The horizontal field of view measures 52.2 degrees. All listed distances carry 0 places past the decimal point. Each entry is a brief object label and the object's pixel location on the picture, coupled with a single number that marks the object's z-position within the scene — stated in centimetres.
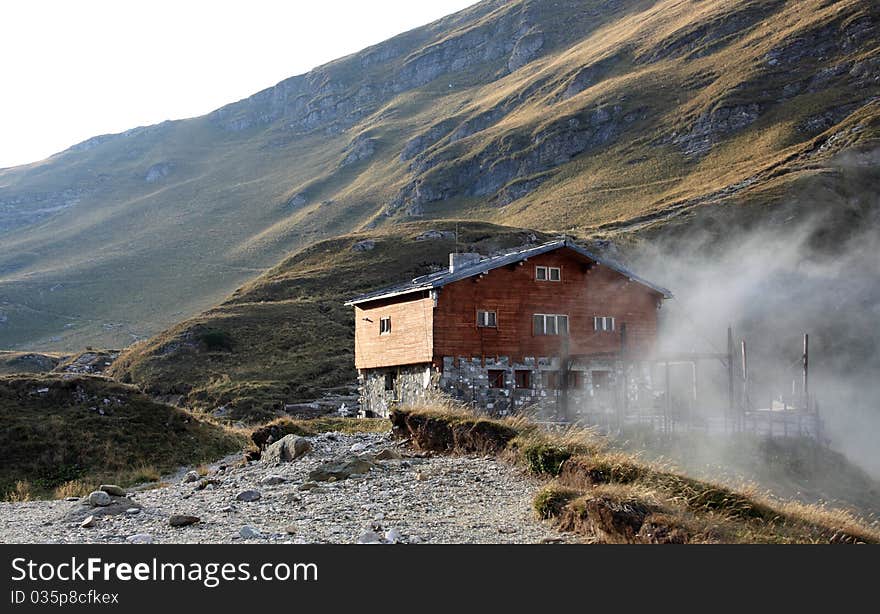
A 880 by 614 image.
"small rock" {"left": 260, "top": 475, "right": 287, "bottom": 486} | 2167
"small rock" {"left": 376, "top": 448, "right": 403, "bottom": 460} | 2281
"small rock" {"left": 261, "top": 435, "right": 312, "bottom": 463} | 2514
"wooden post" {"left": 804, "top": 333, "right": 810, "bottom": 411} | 4375
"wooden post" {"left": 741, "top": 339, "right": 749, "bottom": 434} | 4237
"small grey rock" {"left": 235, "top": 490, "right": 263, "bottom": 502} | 1967
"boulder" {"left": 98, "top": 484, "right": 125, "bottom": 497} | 2116
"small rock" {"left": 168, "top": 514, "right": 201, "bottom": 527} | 1683
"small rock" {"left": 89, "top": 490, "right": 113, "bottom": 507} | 1947
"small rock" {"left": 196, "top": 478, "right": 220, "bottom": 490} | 2323
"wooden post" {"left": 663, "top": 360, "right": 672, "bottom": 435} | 3869
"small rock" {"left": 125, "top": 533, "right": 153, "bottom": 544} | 1476
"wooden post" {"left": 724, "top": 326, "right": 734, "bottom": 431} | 4016
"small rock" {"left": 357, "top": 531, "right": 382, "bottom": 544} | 1370
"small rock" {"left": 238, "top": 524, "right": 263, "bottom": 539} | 1480
